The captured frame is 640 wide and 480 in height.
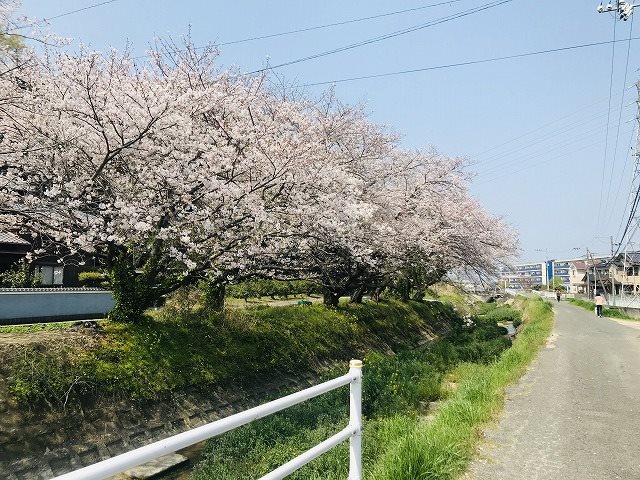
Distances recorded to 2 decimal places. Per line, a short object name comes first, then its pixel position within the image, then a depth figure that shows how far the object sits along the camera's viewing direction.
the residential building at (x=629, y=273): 60.27
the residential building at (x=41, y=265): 20.05
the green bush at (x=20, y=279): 17.89
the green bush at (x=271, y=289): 24.41
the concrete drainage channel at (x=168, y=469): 7.51
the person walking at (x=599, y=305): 34.19
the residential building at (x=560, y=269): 183.41
